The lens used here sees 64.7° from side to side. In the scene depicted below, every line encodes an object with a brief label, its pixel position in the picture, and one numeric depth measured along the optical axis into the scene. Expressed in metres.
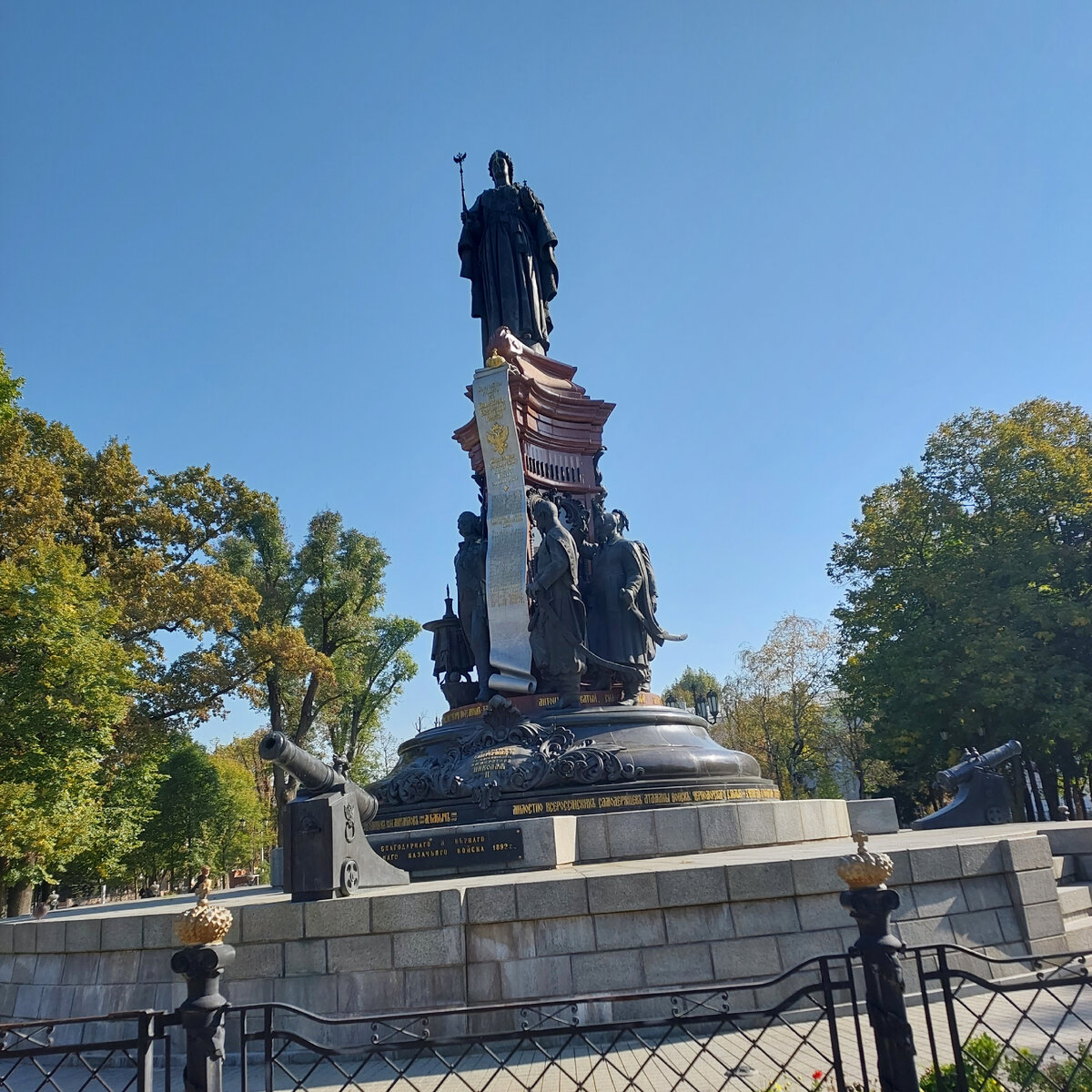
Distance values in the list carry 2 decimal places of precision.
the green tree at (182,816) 36.09
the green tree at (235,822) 38.59
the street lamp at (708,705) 18.47
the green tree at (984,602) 24.45
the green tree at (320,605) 33.44
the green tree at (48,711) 18.67
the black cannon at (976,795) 14.53
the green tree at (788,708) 38.69
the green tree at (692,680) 69.19
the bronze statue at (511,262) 17.53
